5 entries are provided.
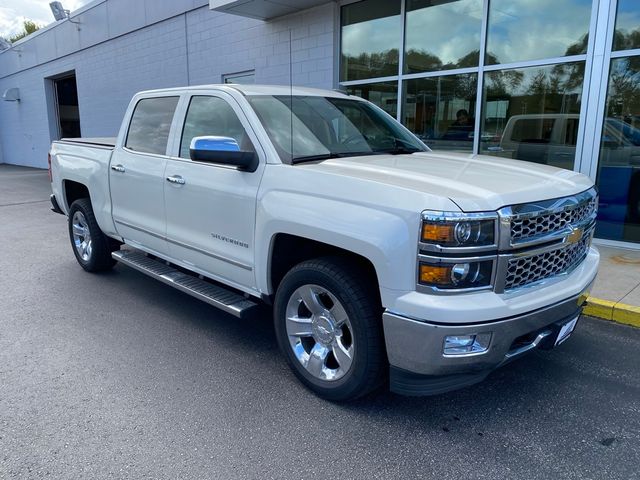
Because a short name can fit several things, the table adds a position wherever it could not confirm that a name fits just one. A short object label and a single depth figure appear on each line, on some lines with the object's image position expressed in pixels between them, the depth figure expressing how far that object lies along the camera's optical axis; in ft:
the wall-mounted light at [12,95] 85.56
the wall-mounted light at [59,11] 62.39
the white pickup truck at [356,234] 8.43
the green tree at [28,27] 192.75
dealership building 22.81
